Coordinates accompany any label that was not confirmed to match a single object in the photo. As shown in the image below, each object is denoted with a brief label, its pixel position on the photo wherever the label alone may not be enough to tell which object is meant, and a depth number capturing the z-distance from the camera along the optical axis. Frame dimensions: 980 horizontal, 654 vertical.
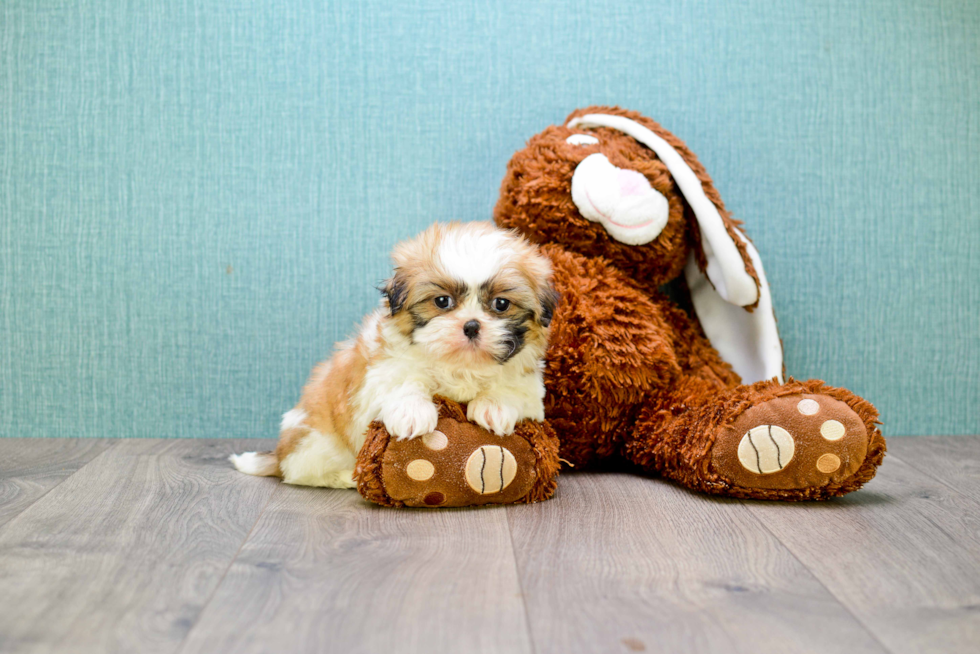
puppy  0.58
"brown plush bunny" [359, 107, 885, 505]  0.63
